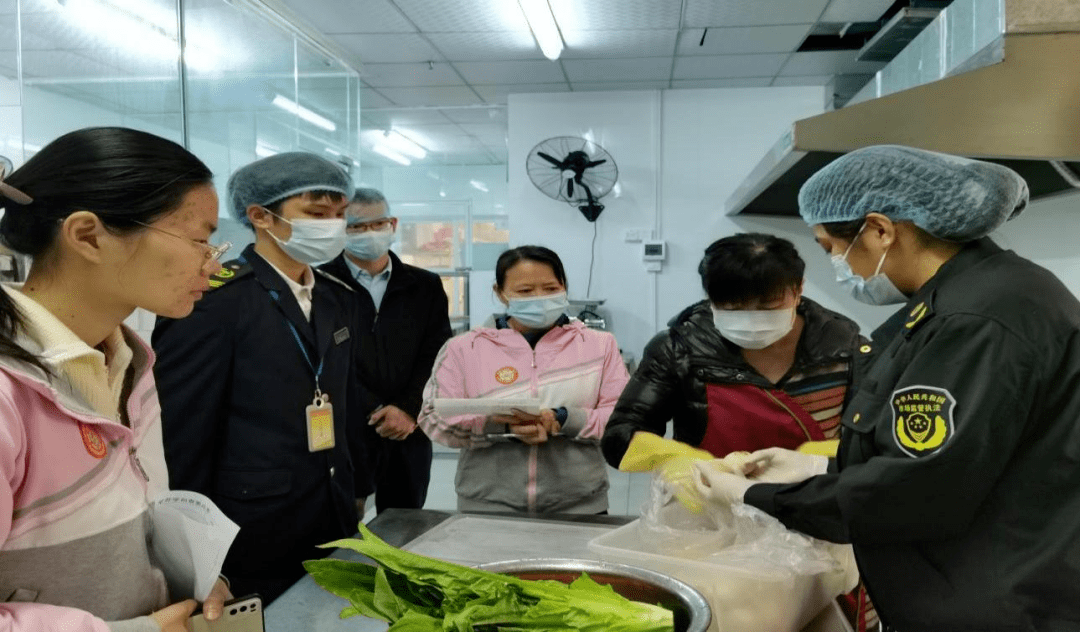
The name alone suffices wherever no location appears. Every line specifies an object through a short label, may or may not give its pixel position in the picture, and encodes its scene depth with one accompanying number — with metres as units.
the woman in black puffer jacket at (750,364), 1.64
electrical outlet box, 5.29
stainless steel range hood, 1.79
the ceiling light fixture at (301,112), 3.78
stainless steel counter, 1.08
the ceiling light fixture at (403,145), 7.12
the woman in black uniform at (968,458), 1.01
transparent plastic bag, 0.98
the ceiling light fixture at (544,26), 3.58
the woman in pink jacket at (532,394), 1.86
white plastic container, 0.98
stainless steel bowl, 0.80
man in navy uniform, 1.47
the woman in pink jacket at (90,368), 0.76
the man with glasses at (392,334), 2.59
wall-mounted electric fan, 5.05
